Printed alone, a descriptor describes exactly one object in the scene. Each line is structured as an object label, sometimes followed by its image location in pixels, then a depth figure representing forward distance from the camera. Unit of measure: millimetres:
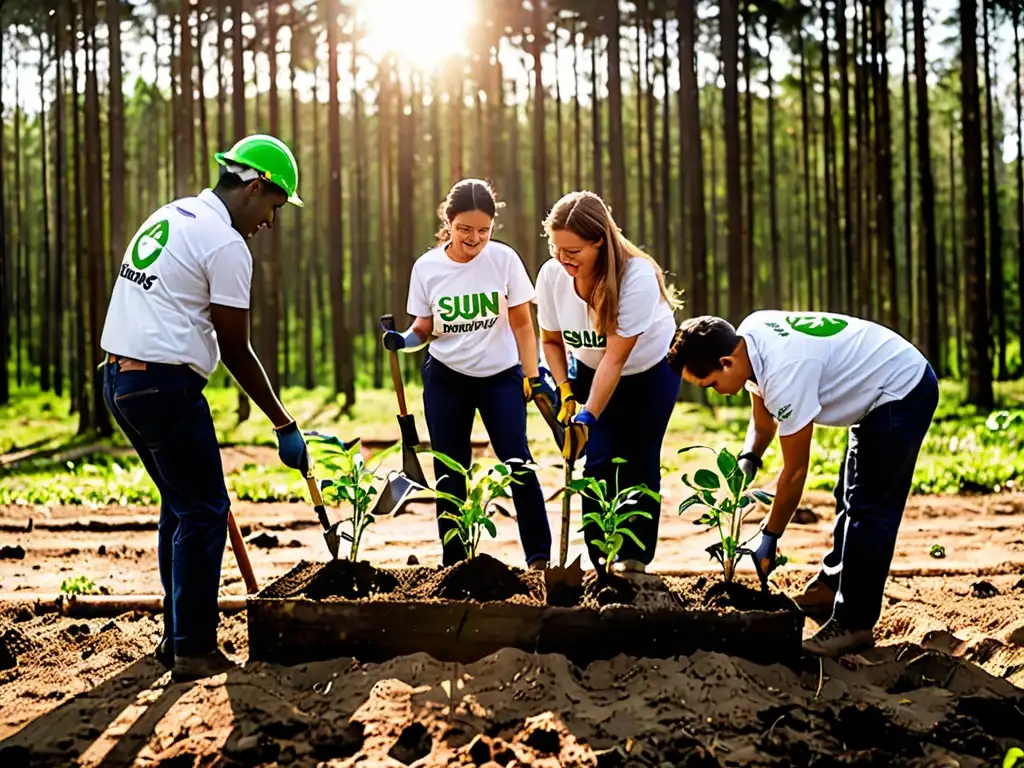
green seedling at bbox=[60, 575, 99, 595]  5098
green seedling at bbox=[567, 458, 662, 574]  3805
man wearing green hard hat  3730
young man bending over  3861
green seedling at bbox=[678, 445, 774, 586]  3848
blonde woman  4449
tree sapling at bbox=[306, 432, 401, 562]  4074
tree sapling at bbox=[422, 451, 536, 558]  3900
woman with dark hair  4922
